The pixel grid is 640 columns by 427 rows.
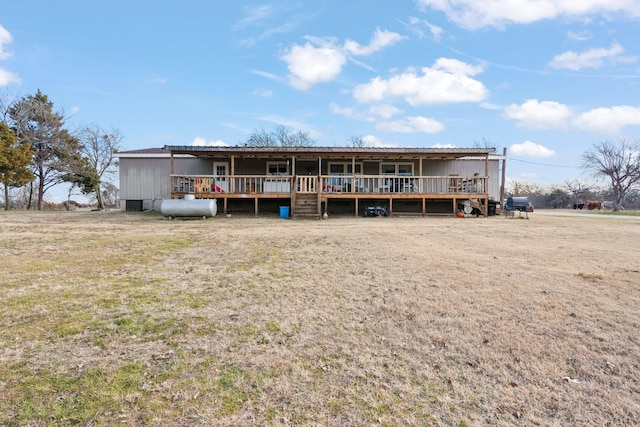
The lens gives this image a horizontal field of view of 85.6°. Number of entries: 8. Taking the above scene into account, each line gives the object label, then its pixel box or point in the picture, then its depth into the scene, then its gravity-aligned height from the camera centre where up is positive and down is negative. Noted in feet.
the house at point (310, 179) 54.85 +4.17
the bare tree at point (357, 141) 149.59 +27.54
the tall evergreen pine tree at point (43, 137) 78.95 +15.46
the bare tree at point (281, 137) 137.80 +26.93
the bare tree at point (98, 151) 90.53 +14.10
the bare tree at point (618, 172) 109.19 +10.81
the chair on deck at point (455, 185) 58.03 +3.42
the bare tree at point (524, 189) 140.56 +6.56
